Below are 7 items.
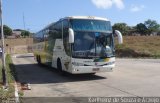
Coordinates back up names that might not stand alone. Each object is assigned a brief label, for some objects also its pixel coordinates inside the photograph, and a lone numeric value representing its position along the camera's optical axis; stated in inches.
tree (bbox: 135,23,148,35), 3202.3
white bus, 404.9
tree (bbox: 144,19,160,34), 3386.8
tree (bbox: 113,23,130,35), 3179.8
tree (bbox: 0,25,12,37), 3349.9
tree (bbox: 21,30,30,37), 3613.5
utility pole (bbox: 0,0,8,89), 351.0
